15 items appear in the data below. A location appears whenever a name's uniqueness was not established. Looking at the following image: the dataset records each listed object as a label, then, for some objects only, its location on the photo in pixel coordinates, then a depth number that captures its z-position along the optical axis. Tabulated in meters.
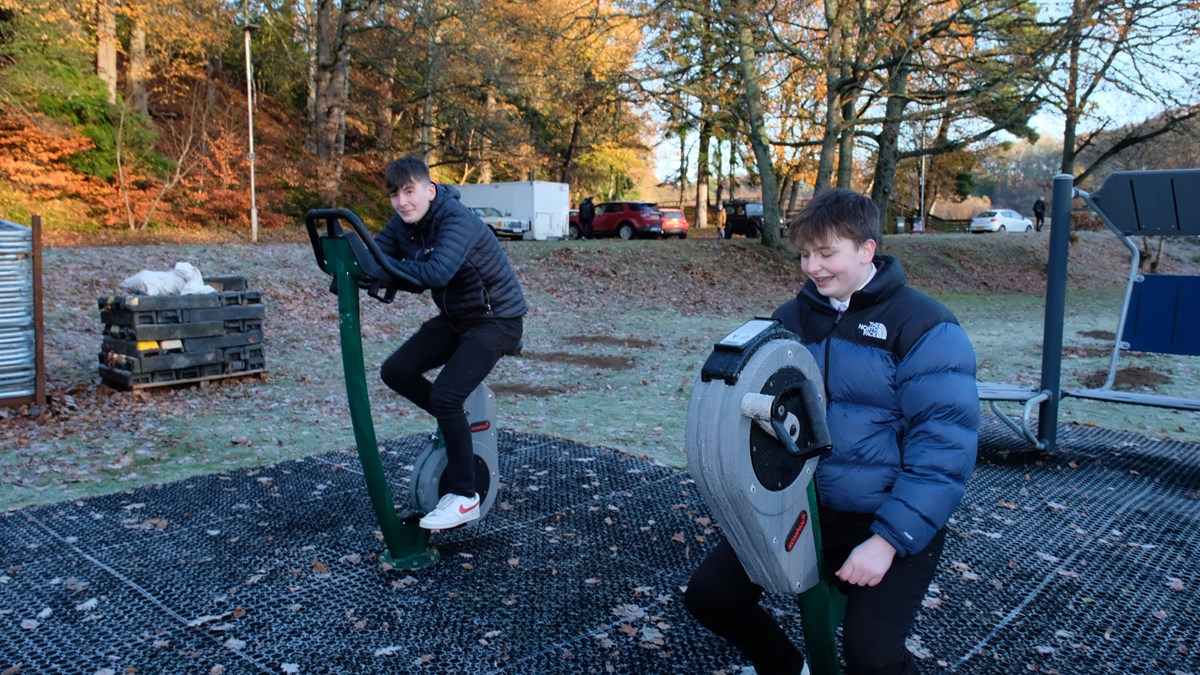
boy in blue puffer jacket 2.03
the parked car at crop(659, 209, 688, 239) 32.41
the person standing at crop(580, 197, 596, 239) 32.16
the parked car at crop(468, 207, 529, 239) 29.61
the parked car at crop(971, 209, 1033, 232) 43.62
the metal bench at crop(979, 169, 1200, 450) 5.76
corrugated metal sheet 6.87
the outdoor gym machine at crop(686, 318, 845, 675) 1.73
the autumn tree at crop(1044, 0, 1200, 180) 15.74
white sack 7.93
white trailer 30.33
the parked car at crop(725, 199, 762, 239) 33.38
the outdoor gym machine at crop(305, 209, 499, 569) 3.38
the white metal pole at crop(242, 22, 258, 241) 21.88
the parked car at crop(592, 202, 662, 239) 31.31
